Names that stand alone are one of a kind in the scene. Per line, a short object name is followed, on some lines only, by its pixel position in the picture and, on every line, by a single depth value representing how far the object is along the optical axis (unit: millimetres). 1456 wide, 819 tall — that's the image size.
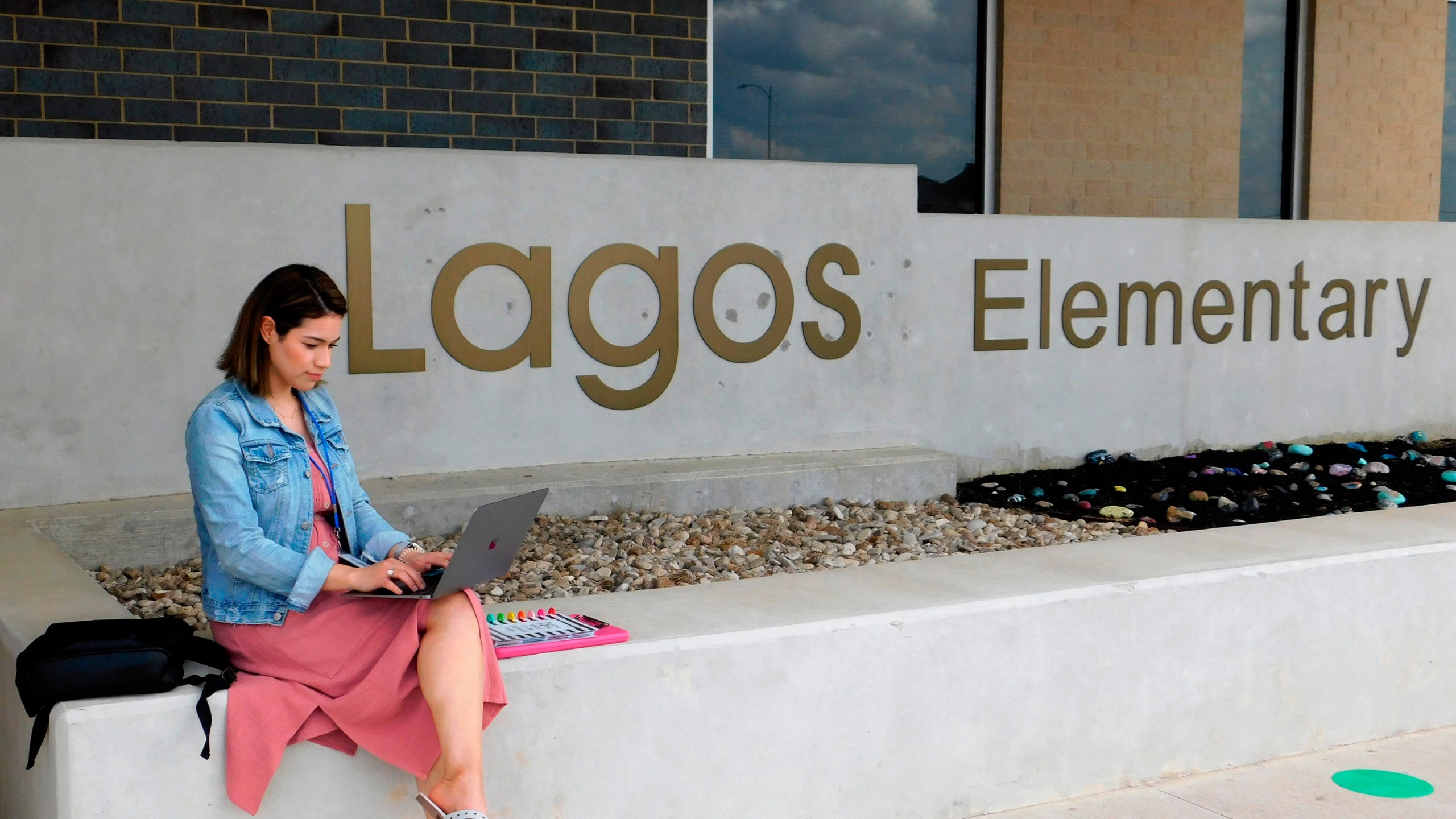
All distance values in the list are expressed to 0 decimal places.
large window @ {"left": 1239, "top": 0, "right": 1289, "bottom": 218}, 9938
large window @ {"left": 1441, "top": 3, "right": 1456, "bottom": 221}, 10891
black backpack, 2477
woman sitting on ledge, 2564
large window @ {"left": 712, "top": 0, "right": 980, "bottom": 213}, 7996
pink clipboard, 2869
